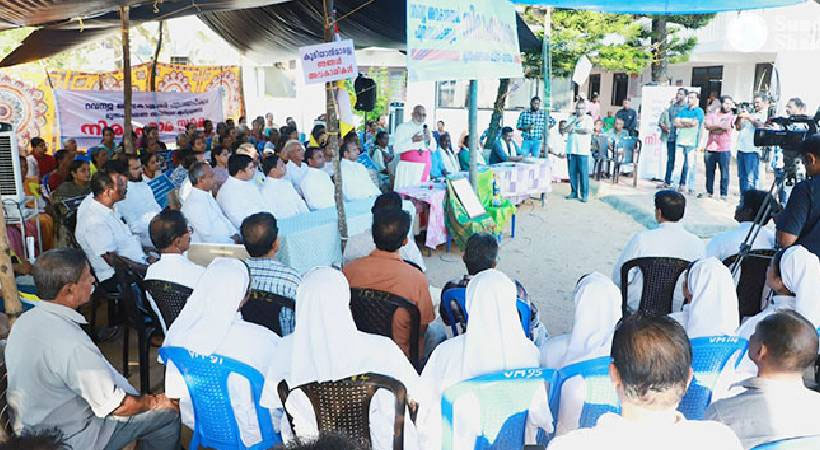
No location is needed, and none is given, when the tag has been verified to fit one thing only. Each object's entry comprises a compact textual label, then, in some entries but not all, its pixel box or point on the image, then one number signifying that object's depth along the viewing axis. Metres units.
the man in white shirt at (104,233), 4.49
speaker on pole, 12.08
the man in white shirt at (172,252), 3.55
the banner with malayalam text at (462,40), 4.76
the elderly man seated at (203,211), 5.23
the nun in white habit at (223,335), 2.54
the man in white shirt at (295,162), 7.08
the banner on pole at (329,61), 4.50
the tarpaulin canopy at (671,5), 8.61
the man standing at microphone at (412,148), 8.22
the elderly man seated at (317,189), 6.84
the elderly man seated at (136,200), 5.64
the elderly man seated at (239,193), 5.68
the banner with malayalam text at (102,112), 11.75
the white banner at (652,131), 11.46
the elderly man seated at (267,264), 3.46
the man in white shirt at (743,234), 4.34
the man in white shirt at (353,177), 7.38
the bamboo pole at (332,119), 4.83
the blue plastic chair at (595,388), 2.41
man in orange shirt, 3.45
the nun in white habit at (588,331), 2.48
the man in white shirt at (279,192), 6.12
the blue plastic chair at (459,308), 3.25
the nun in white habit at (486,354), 2.33
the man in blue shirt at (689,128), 10.62
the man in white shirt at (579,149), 9.97
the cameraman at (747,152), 9.70
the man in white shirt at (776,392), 1.97
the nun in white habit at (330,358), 2.29
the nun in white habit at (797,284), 3.19
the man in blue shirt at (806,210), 3.78
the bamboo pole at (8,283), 2.55
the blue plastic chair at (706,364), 2.70
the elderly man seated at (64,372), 2.32
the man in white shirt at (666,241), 4.15
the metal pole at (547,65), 10.63
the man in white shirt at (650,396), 1.50
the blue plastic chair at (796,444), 1.81
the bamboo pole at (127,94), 7.30
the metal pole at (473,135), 7.39
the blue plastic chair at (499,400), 2.28
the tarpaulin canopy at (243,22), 6.97
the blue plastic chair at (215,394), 2.50
